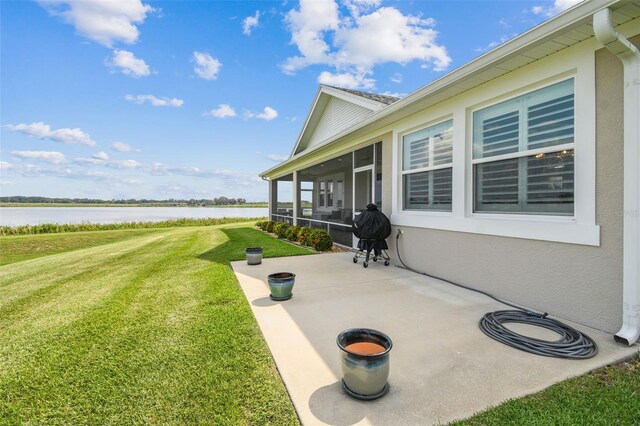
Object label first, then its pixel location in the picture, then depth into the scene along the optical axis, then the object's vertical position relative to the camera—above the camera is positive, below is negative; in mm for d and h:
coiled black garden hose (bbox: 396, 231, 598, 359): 2604 -1238
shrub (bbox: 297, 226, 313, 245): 9659 -768
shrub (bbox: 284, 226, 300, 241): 10680 -802
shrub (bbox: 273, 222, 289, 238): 11641 -741
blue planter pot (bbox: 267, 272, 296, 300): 4070 -1059
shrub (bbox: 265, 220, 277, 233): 14141 -722
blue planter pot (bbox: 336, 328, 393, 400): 1949 -1099
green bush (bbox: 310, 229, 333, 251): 8523 -898
